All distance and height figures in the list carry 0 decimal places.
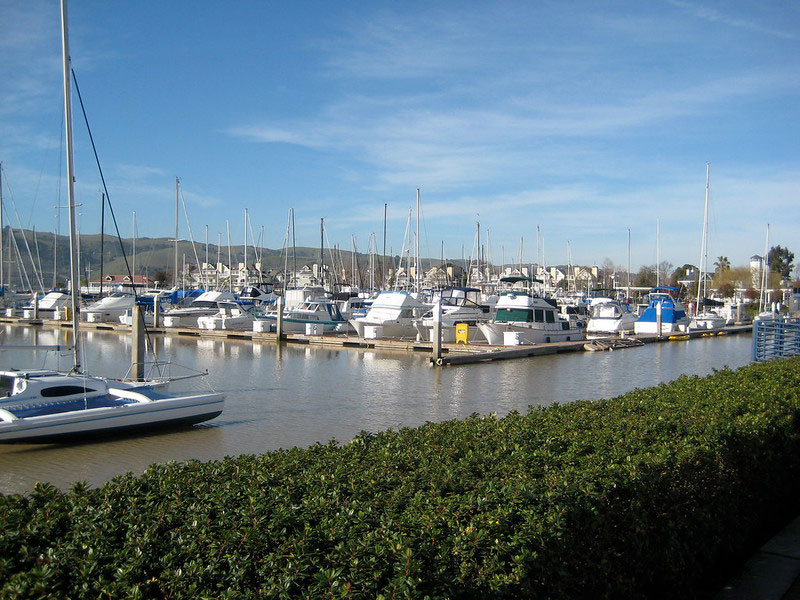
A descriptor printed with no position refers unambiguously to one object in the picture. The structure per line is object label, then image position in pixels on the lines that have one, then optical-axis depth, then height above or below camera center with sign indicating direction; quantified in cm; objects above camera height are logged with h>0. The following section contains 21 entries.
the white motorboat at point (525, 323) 4050 -256
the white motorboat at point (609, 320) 5381 -298
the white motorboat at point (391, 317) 4416 -242
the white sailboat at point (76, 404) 1516 -305
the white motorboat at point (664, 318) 5331 -281
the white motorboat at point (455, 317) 4362 -249
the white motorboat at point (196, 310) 5157 -249
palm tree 13338 +398
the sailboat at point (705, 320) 5888 -321
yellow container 4050 -309
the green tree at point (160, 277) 13825 +8
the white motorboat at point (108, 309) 5452 -258
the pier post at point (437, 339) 3356 -287
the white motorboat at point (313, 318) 4769 -277
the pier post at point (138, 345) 2266 -224
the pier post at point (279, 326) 4338 -298
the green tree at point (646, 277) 13760 +117
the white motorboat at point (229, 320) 4872 -297
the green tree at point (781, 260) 12544 +442
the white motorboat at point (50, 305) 5812 -251
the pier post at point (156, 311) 4973 -244
